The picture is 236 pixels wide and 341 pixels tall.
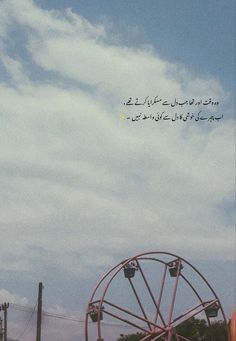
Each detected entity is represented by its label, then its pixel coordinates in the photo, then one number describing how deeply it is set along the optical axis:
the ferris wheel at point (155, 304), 24.59
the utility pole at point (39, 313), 42.34
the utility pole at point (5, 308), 58.73
